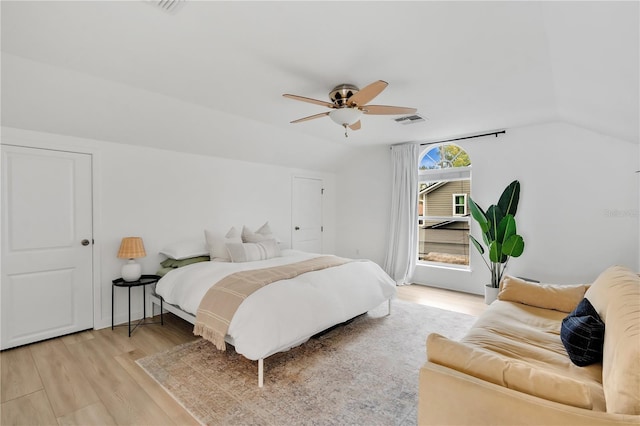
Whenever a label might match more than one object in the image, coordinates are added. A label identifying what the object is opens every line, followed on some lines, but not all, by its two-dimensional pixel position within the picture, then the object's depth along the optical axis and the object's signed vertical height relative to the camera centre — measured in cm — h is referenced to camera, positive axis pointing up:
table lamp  344 -48
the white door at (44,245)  299 -35
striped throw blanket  253 -75
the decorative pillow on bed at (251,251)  377 -51
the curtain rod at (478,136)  457 +115
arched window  515 +9
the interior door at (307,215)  588 -8
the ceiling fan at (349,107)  273 +93
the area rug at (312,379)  206 -134
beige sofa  108 -69
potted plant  401 -26
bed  240 -83
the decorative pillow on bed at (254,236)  438 -36
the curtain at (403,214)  539 -7
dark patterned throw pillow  173 -74
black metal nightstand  339 -80
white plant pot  417 -113
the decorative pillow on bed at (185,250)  373 -48
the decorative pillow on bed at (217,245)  387 -43
